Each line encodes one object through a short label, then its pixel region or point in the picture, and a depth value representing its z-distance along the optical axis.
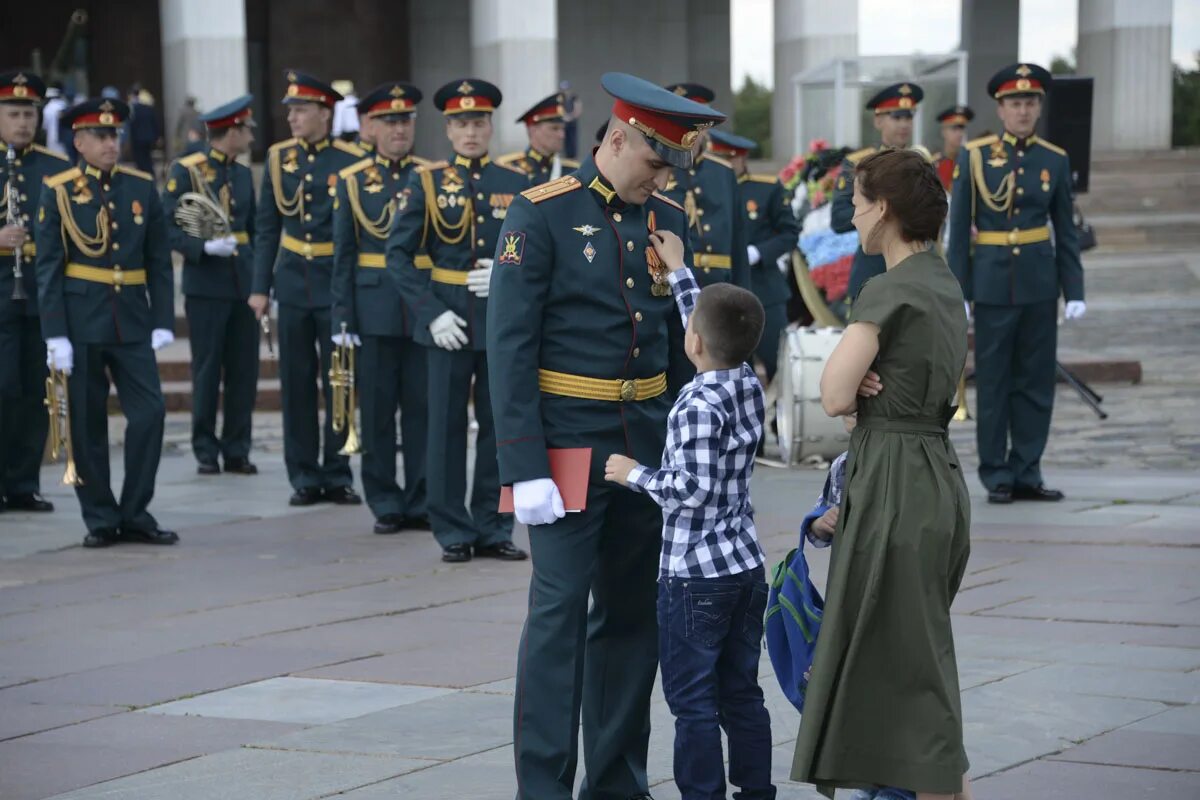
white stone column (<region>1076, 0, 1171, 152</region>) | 31.91
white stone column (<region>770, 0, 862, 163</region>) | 32.47
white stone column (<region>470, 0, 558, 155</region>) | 31.27
